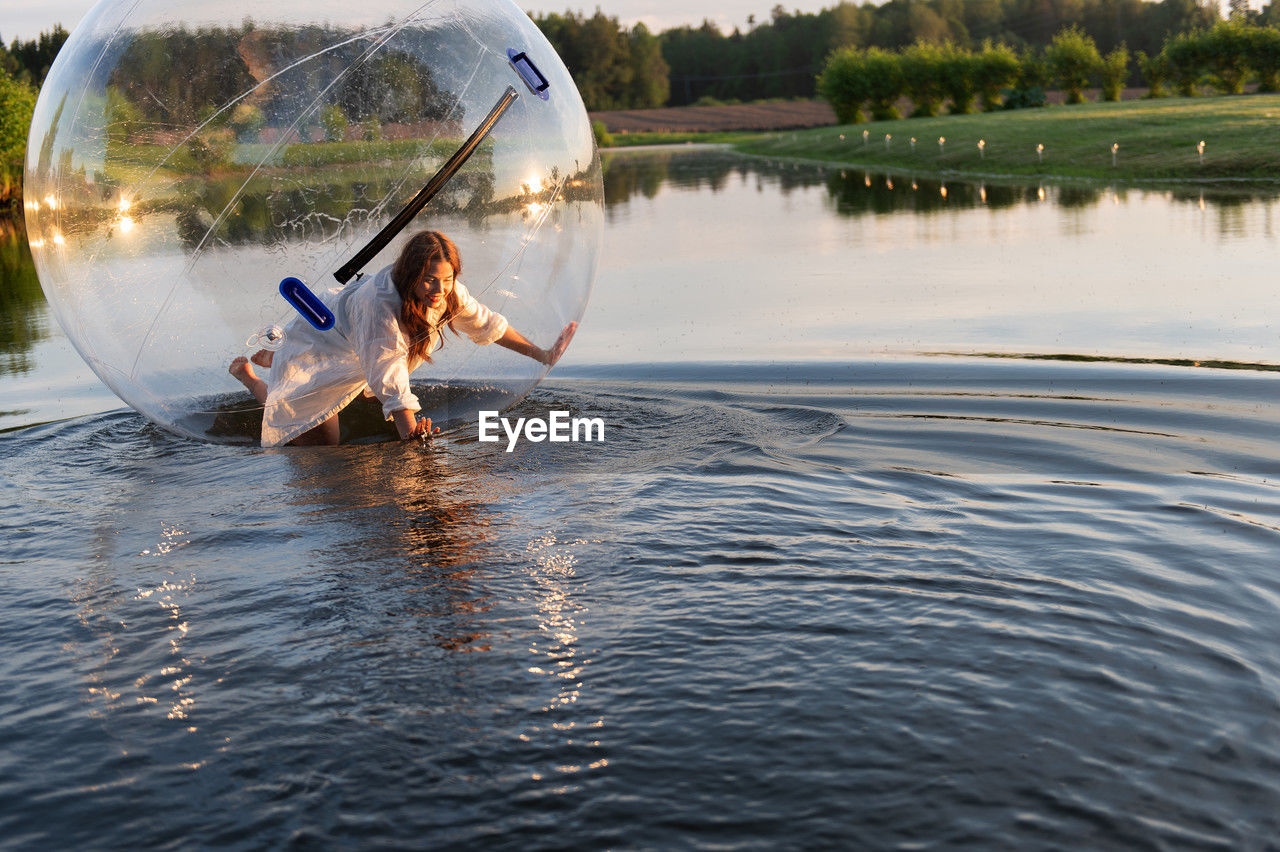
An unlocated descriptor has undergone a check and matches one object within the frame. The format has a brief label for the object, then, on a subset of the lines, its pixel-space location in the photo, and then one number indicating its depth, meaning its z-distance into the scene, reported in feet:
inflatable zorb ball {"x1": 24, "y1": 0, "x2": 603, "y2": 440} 19.98
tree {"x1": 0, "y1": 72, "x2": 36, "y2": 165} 107.14
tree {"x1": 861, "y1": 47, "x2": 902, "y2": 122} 221.46
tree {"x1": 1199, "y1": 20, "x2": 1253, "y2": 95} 195.44
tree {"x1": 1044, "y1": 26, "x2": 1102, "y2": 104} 217.56
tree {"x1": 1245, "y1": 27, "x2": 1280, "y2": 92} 189.78
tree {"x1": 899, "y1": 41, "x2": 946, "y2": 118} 221.05
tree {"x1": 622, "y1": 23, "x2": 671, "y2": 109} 406.41
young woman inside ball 20.67
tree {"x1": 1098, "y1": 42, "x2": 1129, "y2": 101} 215.10
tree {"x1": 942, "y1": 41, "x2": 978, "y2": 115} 220.02
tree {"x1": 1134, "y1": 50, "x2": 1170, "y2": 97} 215.10
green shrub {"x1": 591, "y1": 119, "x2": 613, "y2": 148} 260.62
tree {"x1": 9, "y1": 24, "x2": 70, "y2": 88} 187.32
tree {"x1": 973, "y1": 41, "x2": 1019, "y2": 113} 217.56
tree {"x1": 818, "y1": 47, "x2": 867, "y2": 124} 226.17
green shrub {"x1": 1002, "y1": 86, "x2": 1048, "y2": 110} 209.46
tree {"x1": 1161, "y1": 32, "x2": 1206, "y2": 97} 204.29
